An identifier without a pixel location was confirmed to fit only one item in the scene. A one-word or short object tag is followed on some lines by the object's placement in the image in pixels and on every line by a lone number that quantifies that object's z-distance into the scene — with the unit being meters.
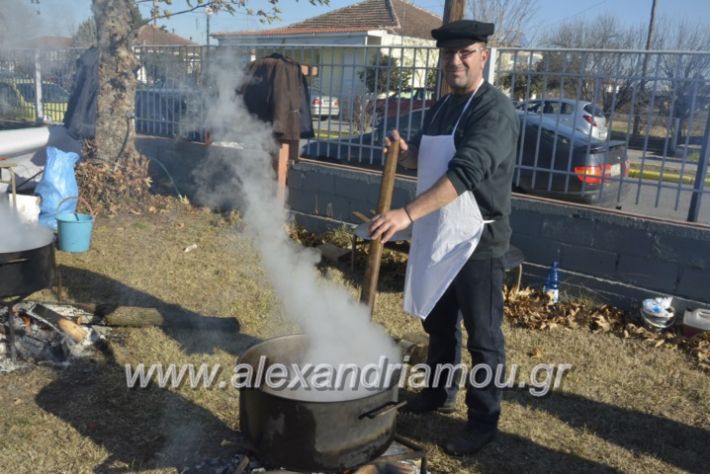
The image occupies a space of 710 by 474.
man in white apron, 2.69
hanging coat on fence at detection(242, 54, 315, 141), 7.41
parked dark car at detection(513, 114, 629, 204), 5.70
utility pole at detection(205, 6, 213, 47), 8.02
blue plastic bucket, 6.24
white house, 6.96
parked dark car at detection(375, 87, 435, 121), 6.92
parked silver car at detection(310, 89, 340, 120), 7.74
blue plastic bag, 6.91
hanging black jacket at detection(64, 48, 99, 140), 8.94
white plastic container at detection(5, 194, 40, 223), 6.43
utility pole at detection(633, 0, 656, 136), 5.41
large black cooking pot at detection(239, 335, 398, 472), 2.42
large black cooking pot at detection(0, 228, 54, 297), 3.74
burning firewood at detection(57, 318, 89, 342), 4.24
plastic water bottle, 5.52
